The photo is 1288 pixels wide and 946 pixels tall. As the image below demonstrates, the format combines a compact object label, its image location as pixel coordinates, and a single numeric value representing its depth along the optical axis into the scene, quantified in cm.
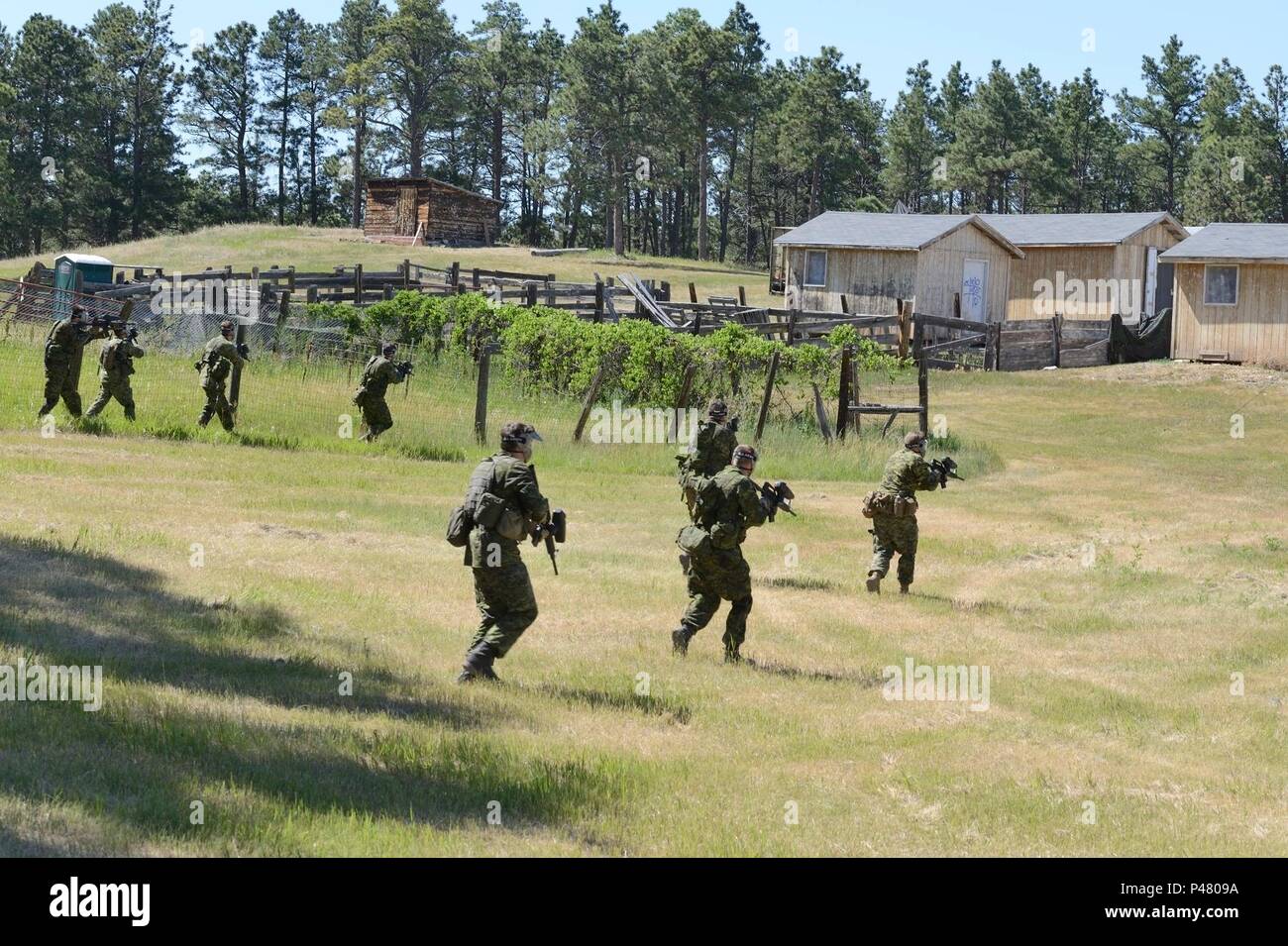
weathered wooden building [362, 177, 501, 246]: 6944
